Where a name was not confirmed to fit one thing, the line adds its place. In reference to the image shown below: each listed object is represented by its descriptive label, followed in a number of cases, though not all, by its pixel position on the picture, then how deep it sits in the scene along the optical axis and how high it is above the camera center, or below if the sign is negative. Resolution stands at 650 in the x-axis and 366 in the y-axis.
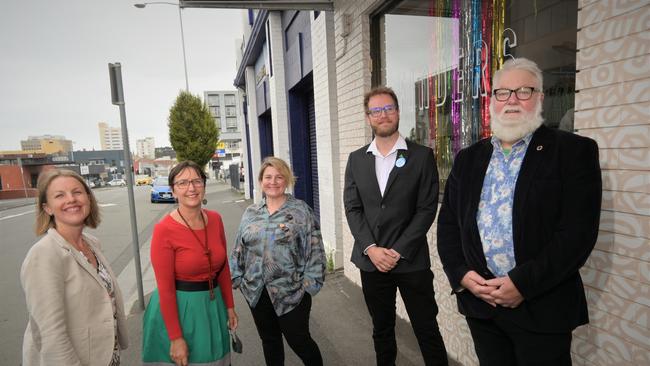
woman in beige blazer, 1.62 -0.63
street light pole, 29.09 +8.23
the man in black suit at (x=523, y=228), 1.49 -0.39
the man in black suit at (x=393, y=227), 2.33 -0.53
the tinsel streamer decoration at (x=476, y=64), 2.73 +0.64
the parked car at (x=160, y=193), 18.33 -1.77
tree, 28.27 +2.41
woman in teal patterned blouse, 2.32 -0.74
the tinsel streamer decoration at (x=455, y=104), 2.99 +0.38
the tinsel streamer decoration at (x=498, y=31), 2.50 +0.82
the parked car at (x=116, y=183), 61.06 -3.97
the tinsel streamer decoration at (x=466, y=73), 2.85 +0.60
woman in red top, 2.04 -0.79
